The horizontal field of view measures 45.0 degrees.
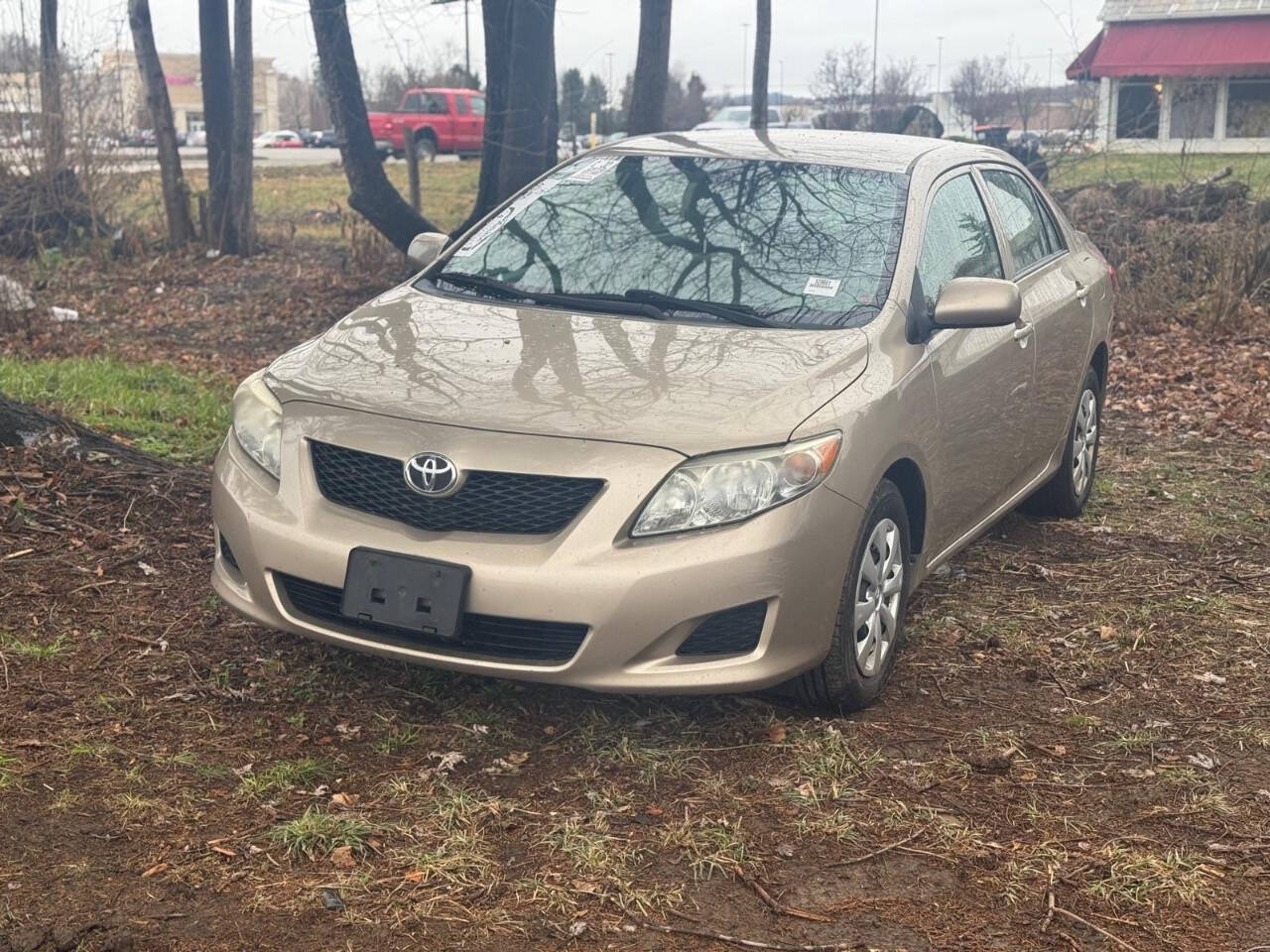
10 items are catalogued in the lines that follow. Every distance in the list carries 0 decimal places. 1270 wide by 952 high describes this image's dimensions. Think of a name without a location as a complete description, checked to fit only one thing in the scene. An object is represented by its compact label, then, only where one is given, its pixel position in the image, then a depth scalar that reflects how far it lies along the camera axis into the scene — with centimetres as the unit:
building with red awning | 3962
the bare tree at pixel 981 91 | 3478
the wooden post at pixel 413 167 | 1748
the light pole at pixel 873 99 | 2996
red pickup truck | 3631
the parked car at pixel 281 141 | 5697
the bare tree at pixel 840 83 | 3306
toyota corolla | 388
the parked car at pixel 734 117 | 4624
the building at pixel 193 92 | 8731
